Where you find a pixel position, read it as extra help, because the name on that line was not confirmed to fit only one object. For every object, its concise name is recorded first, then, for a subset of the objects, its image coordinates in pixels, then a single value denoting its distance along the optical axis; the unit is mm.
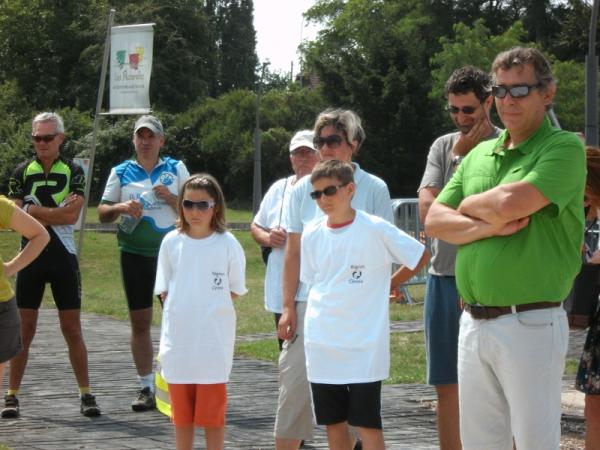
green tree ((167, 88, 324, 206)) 90122
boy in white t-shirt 7840
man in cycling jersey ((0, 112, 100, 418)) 11946
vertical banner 23722
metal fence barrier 24105
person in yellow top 8909
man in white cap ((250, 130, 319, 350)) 9616
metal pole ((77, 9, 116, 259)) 22169
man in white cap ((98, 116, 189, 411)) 12031
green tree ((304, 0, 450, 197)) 77484
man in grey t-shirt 8526
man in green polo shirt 6441
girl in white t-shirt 8914
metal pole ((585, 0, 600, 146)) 21605
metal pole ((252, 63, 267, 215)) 64762
